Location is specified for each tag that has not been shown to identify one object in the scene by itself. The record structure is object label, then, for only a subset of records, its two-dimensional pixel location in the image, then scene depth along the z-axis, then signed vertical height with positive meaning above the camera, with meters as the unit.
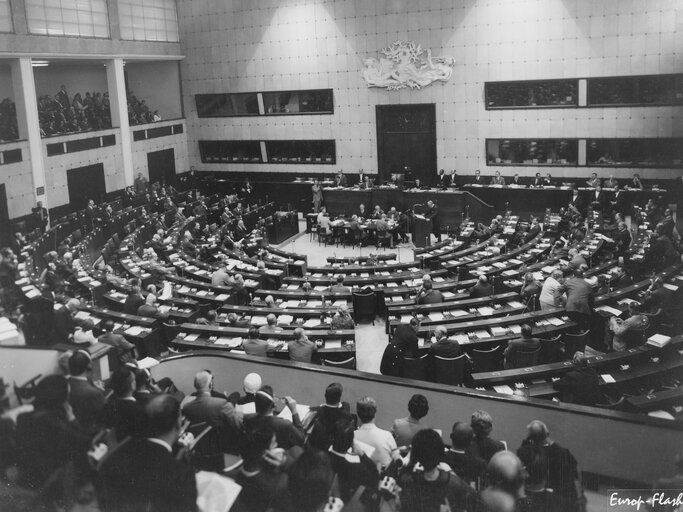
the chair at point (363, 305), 13.38 -3.48
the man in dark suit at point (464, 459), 5.08 -2.63
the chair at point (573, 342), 10.41 -3.48
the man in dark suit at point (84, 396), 4.04 -1.59
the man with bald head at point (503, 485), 4.13 -2.33
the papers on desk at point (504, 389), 8.42 -3.41
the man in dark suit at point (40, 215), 20.45 -1.94
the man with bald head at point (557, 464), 4.88 -2.62
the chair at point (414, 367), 9.77 -3.54
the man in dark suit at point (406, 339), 9.83 -3.12
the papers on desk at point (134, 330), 10.95 -3.13
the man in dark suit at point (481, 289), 12.61 -3.06
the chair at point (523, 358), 9.59 -3.43
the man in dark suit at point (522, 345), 9.51 -3.21
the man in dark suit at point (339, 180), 25.95 -1.53
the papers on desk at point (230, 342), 10.49 -3.26
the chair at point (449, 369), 9.52 -3.52
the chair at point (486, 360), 10.02 -3.57
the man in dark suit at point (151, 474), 3.82 -1.97
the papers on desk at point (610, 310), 11.14 -3.21
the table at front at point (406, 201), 22.42 -2.28
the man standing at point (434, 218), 20.83 -2.62
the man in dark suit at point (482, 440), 5.41 -2.64
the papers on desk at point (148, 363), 7.69 -2.63
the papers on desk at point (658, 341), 8.90 -3.02
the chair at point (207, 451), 4.73 -2.36
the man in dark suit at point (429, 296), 12.41 -3.10
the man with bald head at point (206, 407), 5.27 -2.27
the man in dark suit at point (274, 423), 4.89 -2.17
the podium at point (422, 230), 20.39 -2.98
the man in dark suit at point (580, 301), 10.91 -2.95
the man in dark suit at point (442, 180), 24.36 -1.66
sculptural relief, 24.30 +2.81
